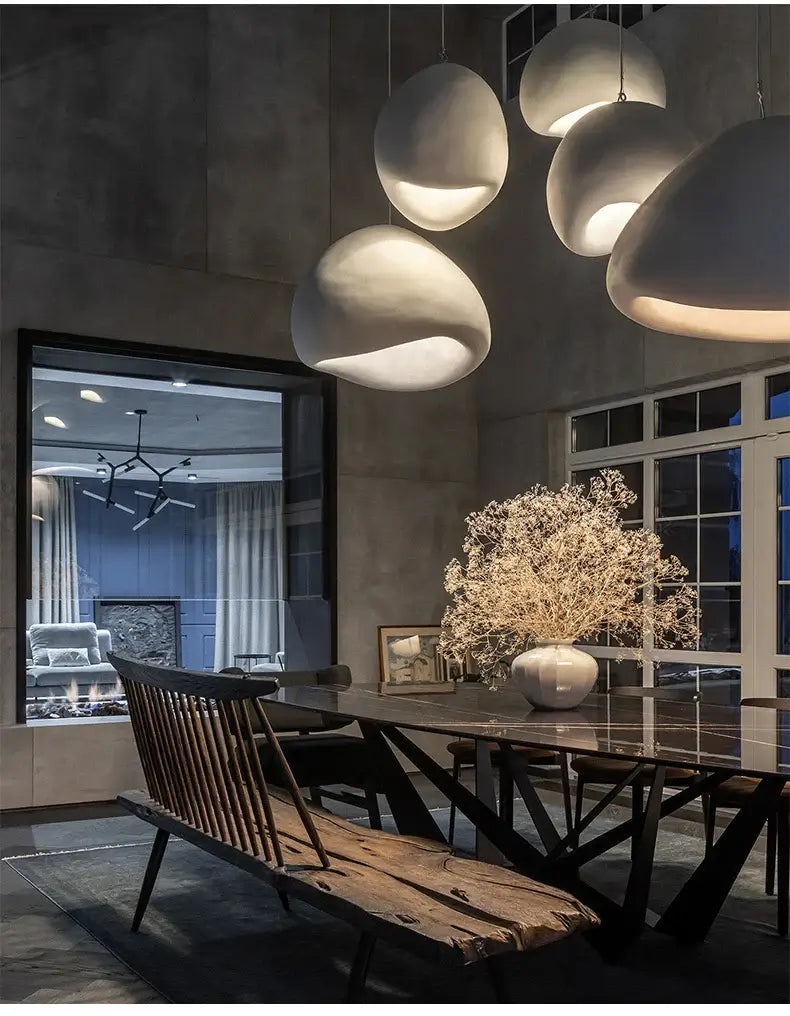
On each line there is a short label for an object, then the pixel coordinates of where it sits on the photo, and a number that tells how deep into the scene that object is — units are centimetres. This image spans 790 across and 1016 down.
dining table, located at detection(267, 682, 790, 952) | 267
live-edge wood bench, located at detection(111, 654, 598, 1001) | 220
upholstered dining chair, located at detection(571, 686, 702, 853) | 397
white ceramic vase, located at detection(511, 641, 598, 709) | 352
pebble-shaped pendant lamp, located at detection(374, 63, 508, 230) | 309
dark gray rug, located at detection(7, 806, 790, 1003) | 297
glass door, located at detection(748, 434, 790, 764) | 552
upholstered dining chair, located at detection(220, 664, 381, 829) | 436
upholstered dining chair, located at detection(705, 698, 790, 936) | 352
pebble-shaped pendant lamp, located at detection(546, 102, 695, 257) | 276
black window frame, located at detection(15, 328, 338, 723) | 614
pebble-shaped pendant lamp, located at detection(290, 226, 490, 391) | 309
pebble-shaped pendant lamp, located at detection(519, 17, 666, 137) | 316
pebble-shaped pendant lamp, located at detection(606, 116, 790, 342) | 202
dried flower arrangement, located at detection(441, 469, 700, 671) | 352
